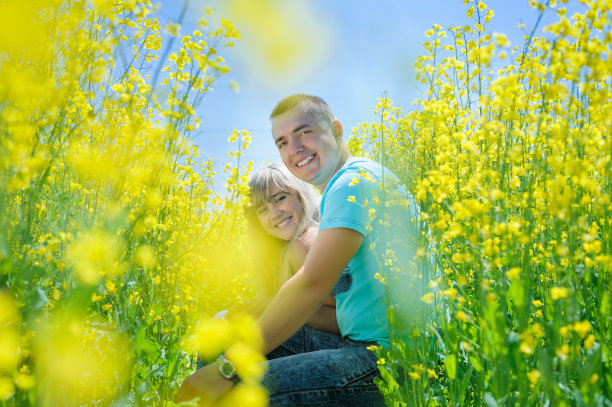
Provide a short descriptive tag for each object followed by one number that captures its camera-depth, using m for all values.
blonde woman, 2.48
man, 1.67
